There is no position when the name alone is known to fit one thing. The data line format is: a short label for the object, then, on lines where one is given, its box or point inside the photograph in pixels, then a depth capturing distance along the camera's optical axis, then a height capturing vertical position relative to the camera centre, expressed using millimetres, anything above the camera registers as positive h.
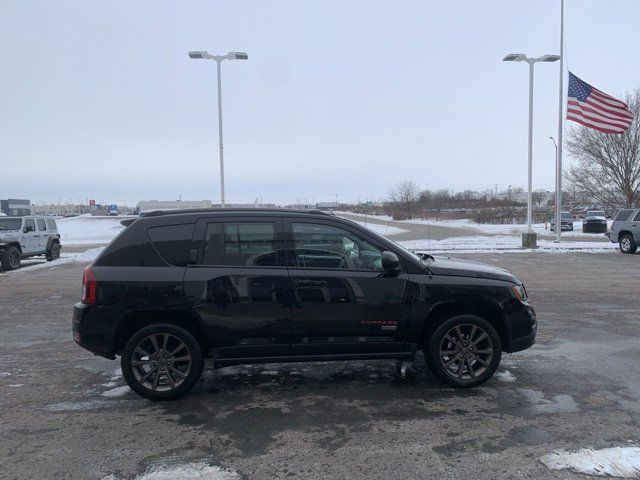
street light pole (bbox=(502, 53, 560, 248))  22891 +5775
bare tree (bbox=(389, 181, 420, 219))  80869 +2782
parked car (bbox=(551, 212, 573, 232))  41844 -1041
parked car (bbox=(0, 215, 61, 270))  16781 -847
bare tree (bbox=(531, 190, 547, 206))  127231 +4138
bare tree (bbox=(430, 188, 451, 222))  98438 +3431
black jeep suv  4562 -843
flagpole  24109 +4396
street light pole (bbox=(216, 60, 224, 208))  23025 +4053
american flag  21094 +4641
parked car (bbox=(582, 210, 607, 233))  37469 -1000
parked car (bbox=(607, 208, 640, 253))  19438 -752
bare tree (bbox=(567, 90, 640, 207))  38281 +3951
